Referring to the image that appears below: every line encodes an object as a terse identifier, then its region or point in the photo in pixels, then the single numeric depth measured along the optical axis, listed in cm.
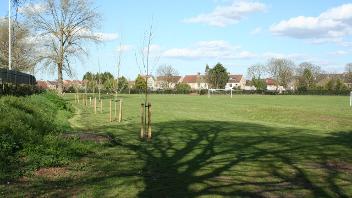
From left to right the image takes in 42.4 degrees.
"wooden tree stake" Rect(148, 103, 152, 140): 1546
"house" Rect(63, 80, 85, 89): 7976
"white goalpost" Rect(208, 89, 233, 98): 11045
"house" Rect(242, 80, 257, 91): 14027
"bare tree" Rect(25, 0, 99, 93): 5769
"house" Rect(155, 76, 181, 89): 14712
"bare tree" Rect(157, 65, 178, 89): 14700
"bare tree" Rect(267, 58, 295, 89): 12750
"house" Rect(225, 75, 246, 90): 17812
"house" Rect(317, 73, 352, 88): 12638
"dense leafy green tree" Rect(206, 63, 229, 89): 12706
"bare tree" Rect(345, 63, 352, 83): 12606
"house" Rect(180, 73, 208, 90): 14588
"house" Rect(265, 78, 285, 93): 15768
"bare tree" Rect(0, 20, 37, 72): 5806
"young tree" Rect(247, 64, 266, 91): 12835
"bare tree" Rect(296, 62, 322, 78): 12900
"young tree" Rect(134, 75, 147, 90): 10944
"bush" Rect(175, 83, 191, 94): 11450
